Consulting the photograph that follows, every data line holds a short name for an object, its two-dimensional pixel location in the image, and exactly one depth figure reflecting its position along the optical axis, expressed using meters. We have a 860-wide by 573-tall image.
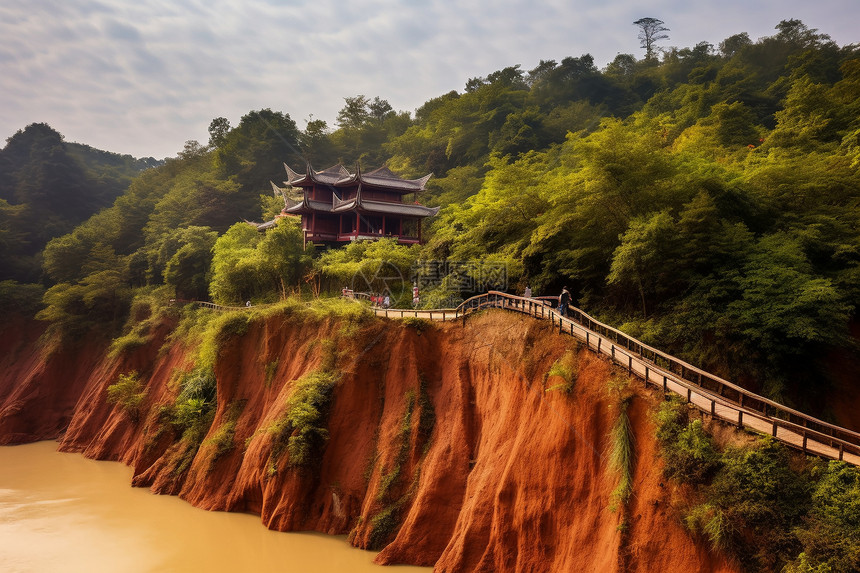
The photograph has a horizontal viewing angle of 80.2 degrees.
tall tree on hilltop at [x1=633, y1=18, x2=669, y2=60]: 80.31
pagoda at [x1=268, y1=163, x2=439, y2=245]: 38.97
